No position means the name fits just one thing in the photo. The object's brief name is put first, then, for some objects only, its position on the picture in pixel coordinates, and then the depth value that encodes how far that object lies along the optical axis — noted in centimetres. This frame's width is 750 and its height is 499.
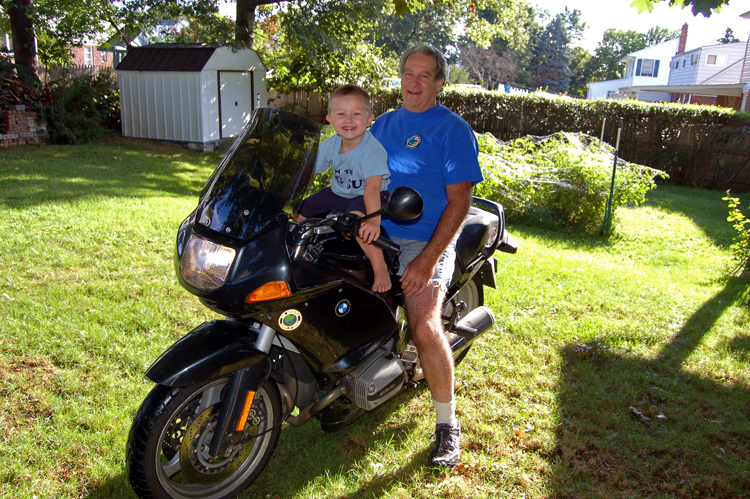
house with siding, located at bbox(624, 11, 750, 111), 2402
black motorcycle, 222
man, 287
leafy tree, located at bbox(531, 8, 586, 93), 6344
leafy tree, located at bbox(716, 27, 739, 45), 7719
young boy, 256
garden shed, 1455
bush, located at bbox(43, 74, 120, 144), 1345
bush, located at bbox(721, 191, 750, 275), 629
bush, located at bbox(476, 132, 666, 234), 811
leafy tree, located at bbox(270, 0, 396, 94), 1516
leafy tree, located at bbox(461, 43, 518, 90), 5534
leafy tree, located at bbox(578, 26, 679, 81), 7112
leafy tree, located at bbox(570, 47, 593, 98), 6700
